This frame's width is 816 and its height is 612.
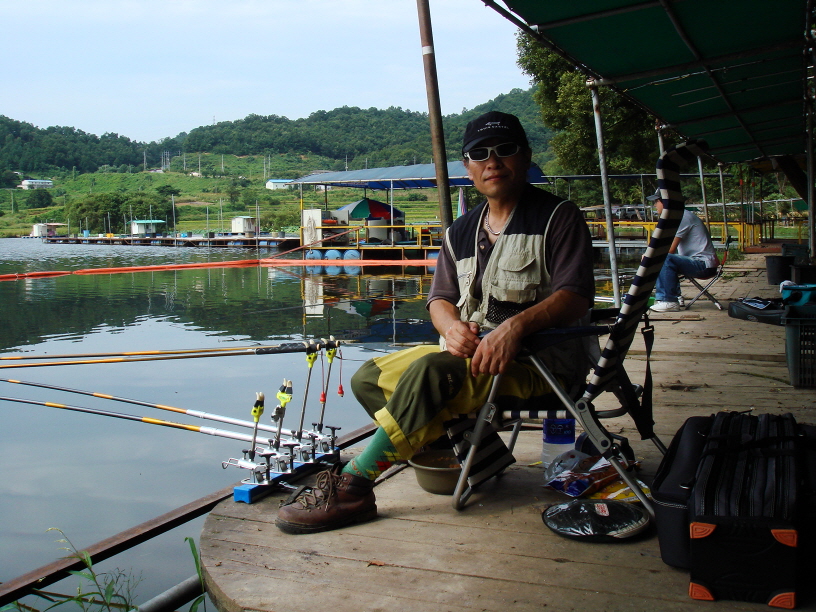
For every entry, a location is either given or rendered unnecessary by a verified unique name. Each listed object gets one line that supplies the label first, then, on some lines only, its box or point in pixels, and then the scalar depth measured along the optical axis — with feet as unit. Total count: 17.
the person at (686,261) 23.76
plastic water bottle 9.36
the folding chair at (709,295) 24.72
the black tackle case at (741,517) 5.50
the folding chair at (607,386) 6.95
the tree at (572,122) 65.92
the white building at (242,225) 234.79
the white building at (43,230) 278.87
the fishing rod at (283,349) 9.32
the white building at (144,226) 259.49
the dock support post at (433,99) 16.87
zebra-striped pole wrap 6.91
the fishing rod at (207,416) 12.21
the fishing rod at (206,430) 11.50
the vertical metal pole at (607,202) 19.54
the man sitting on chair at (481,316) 7.29
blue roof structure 83.92
